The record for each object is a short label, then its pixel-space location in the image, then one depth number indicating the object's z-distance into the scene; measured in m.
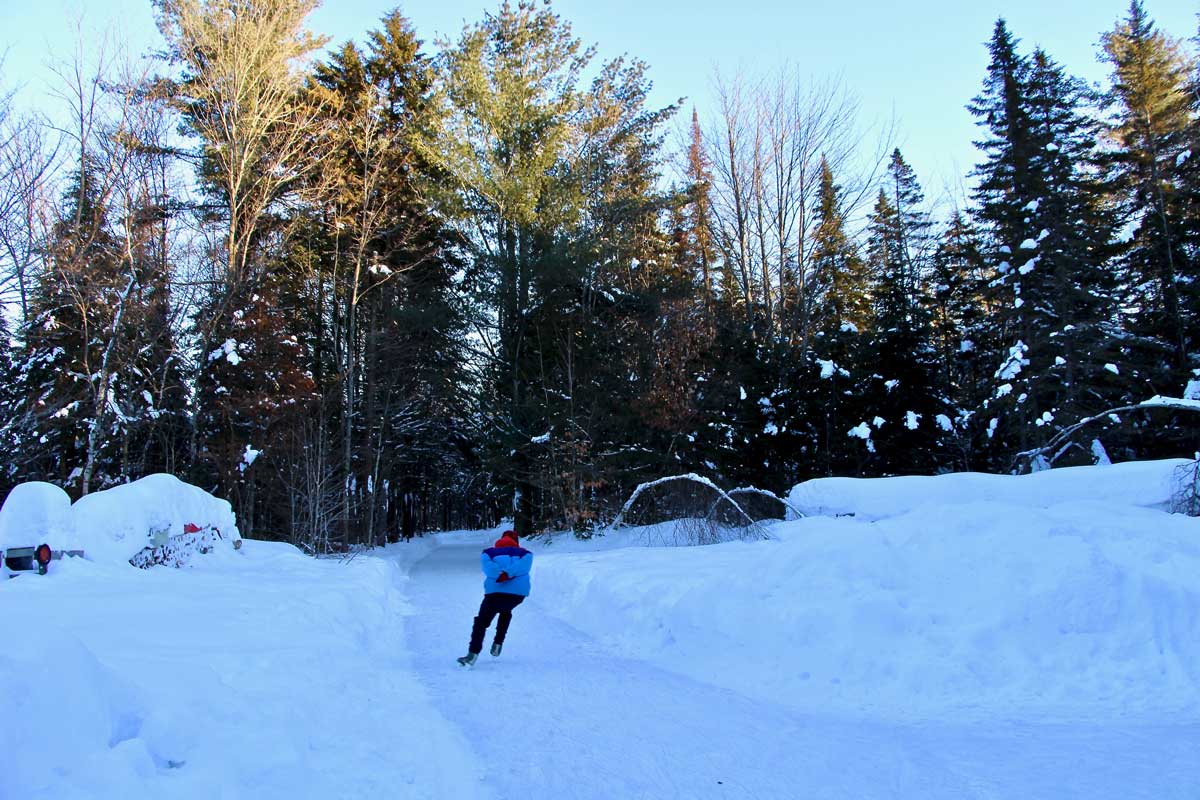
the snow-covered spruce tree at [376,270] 26.28
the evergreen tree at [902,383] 25.97
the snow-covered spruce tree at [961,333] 26.75
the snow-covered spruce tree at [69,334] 18.42
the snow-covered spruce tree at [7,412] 18.92
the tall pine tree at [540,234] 25.78
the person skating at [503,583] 8.09
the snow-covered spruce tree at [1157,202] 22.08
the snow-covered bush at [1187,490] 9.65
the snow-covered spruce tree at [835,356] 26.25
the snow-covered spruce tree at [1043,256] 21.41
